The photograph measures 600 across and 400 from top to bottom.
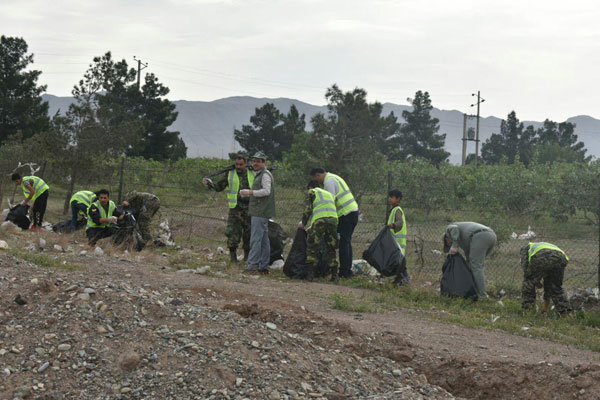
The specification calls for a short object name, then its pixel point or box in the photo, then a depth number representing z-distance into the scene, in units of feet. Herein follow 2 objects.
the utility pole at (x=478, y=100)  208.54
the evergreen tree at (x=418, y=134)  213.89
